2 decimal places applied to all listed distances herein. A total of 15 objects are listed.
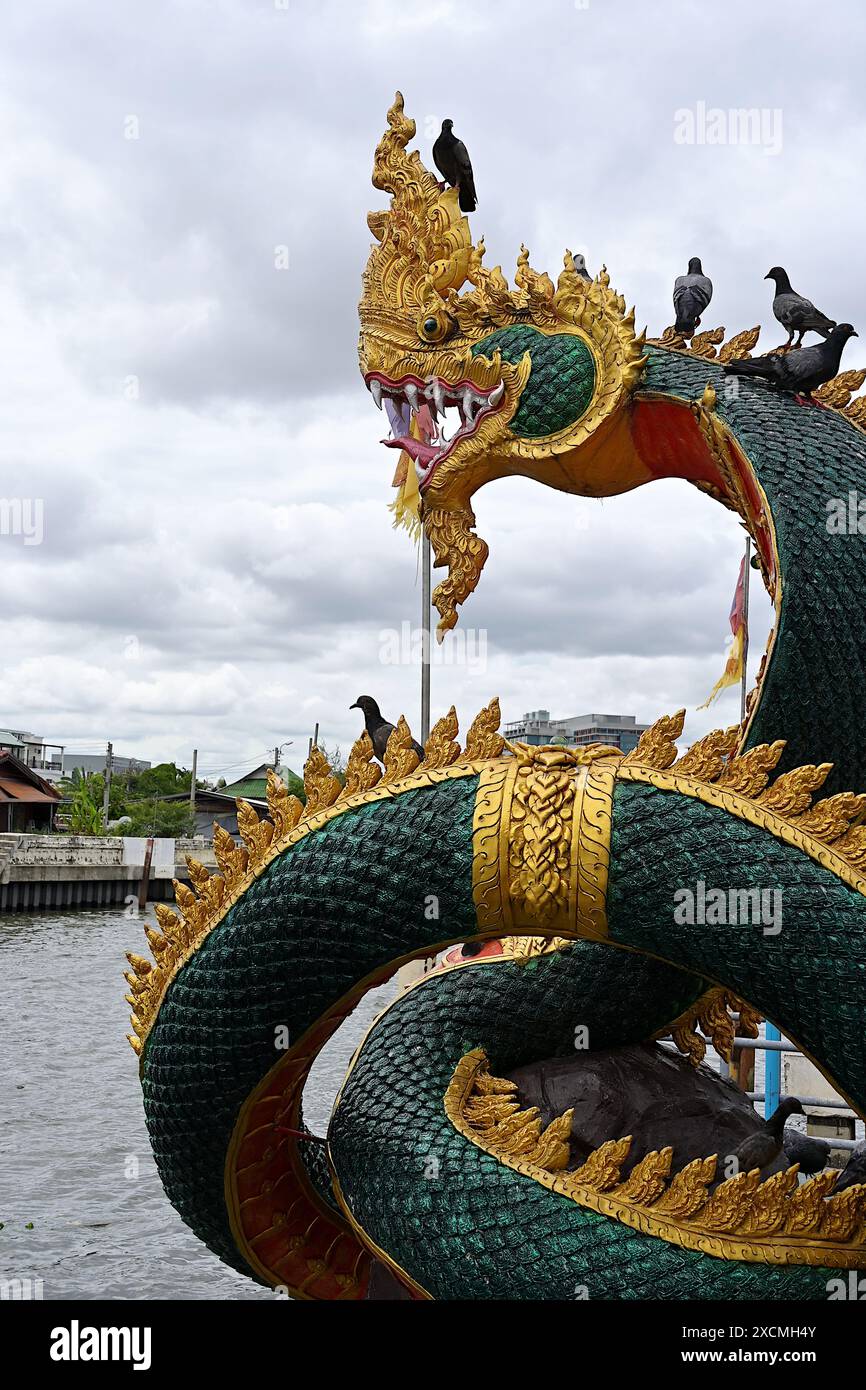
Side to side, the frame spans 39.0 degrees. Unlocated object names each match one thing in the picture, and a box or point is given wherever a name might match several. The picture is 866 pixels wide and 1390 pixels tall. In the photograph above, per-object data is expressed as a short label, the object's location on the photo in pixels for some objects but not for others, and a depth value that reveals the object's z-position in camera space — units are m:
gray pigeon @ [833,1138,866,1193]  3.82
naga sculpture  3.36
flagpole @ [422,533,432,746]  7.59
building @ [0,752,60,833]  43.44
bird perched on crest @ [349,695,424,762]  5.55
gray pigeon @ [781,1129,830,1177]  3.97
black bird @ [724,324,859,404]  4.28
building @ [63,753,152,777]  80.51
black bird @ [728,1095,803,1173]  3.75
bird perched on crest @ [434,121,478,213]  4.75
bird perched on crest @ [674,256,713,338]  4.70
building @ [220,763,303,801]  61.84
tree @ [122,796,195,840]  46.88
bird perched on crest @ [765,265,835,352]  4.51
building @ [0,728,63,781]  57.38
